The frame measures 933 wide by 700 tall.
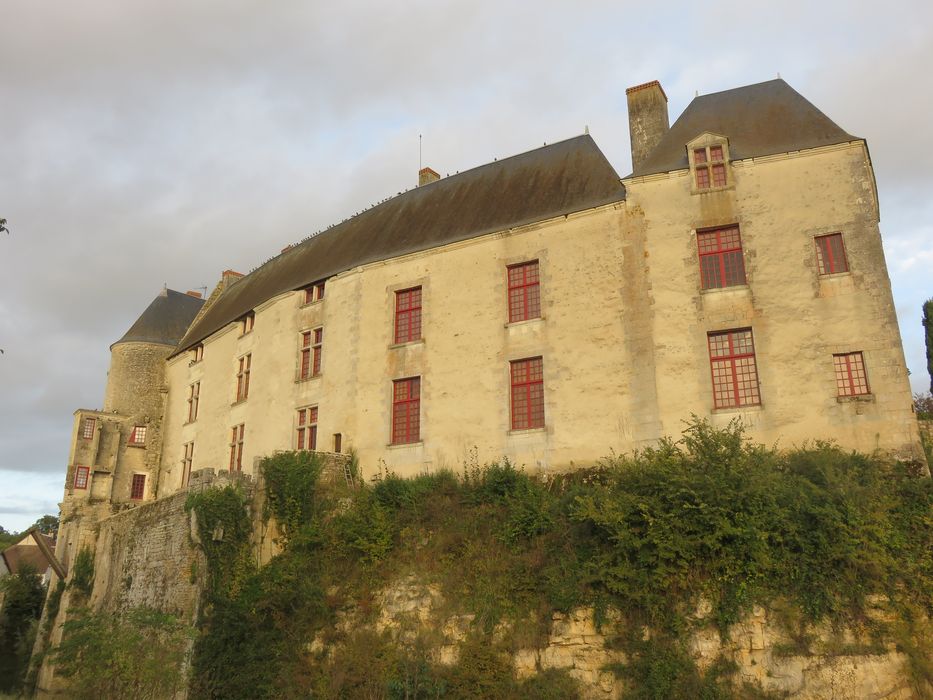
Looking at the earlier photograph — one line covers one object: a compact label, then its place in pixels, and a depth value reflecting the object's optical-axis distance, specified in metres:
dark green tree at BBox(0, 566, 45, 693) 28.50
